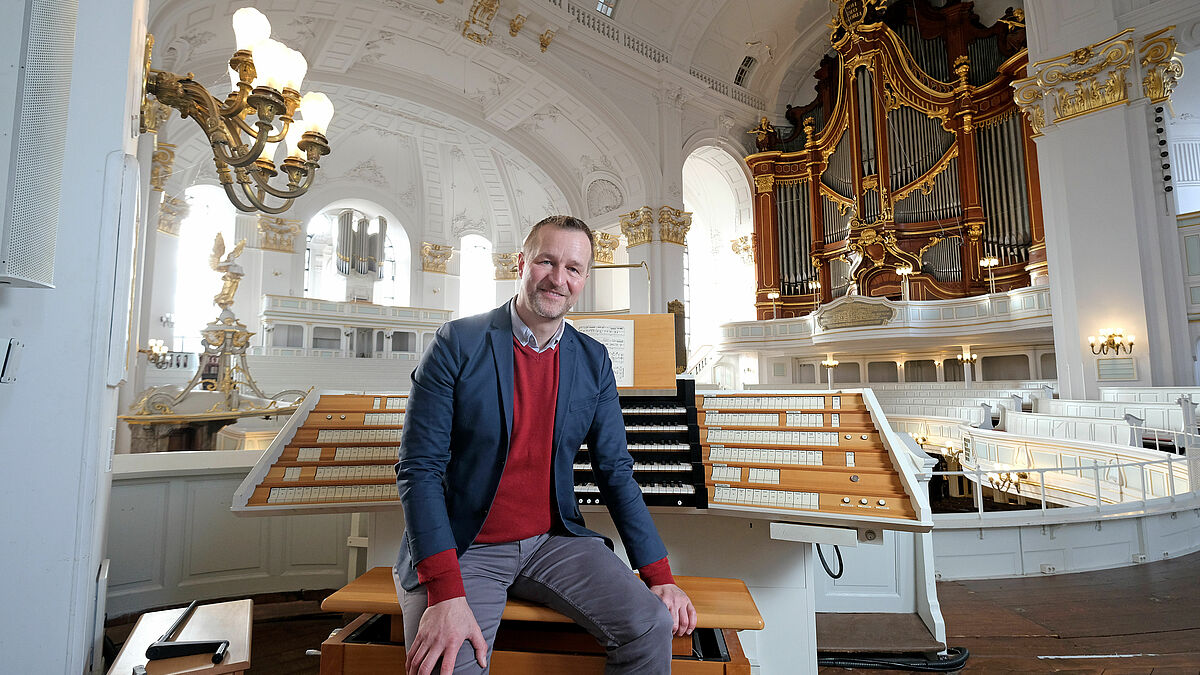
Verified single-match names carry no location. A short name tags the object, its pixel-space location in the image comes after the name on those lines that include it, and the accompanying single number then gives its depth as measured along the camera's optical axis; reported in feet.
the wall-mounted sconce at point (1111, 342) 29.84
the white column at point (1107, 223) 29.55
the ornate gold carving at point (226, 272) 26.76
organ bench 5.29
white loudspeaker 4.43
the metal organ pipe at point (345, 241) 56.18
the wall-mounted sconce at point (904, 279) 45.39
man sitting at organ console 4.78
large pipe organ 43.73
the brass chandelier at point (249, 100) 8.98
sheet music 9.34
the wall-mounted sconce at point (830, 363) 50.78
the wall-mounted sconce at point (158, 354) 38.66
